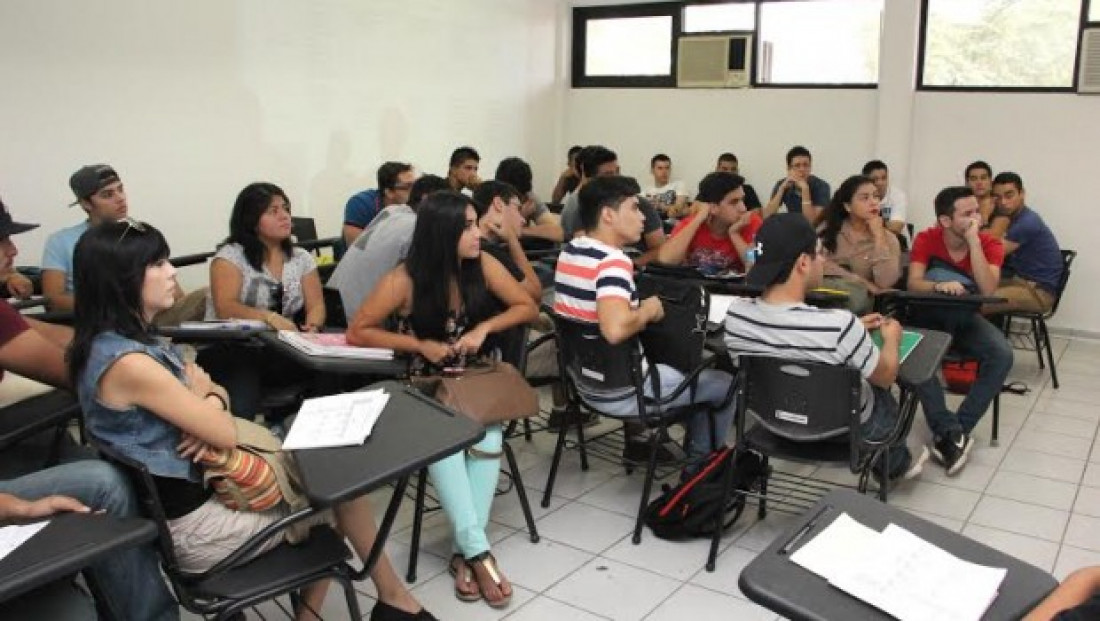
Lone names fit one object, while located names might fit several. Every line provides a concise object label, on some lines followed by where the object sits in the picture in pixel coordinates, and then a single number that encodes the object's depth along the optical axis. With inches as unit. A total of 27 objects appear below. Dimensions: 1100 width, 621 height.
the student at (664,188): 287.4
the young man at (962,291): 153.0
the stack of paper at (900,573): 52.5
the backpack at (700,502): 122.9
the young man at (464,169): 224.7
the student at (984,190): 213.3
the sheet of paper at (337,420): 75.0
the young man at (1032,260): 194.2
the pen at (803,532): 58.6
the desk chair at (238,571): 74.3
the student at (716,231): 167.6
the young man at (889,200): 234.8
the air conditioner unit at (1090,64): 233.1
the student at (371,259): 131.5
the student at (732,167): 273.0
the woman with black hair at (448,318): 110.7
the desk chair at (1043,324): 194.8
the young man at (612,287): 120.4
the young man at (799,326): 105.8
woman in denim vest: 73.4
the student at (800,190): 259.0
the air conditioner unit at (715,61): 291.3
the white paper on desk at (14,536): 59.0
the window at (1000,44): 241.6
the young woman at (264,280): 130.2
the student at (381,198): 183.3
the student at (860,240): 168.2
